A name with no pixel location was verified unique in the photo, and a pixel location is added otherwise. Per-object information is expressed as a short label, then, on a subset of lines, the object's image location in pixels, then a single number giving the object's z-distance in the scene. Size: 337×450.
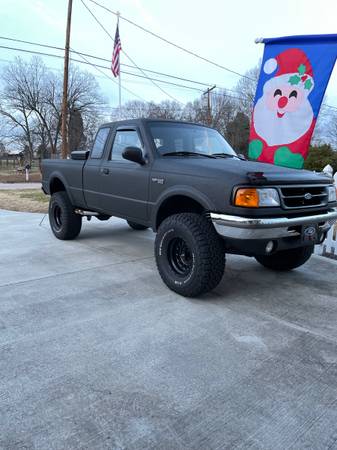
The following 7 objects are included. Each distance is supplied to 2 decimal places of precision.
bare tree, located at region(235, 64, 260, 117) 39.72
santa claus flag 4.47
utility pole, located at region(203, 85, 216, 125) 27.00
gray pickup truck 3.15
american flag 14.28
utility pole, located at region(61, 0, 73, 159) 14.07
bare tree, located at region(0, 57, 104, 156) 40.69
